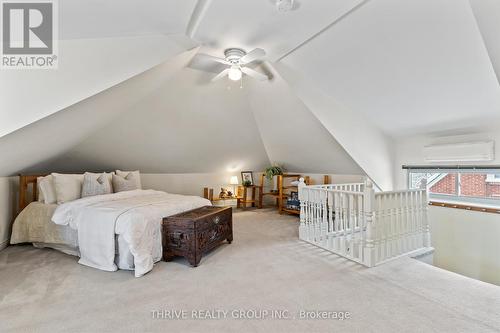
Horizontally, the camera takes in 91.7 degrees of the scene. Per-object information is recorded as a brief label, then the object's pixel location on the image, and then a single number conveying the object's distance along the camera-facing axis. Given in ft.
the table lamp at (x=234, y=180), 20.16
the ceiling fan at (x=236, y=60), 8.60
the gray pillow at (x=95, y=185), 11.78
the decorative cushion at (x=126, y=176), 14.12
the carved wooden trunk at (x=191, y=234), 9.00
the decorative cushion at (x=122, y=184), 13.20
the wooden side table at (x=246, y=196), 20.26
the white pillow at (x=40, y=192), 11.17
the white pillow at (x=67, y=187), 11.12
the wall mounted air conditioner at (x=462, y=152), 9.82
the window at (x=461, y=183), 10.37
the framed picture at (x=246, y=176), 20.73
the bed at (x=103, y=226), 8.46
